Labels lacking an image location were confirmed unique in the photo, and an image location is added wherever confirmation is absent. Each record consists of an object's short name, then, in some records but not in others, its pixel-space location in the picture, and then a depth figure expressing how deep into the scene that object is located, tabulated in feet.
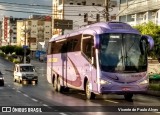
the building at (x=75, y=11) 372.74
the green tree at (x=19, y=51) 406.82
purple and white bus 70.74
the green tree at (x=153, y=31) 143.56
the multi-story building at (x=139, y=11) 179.63
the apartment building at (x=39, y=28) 623.36
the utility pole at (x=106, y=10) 130.00
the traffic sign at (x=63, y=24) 296.59
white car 145.69
